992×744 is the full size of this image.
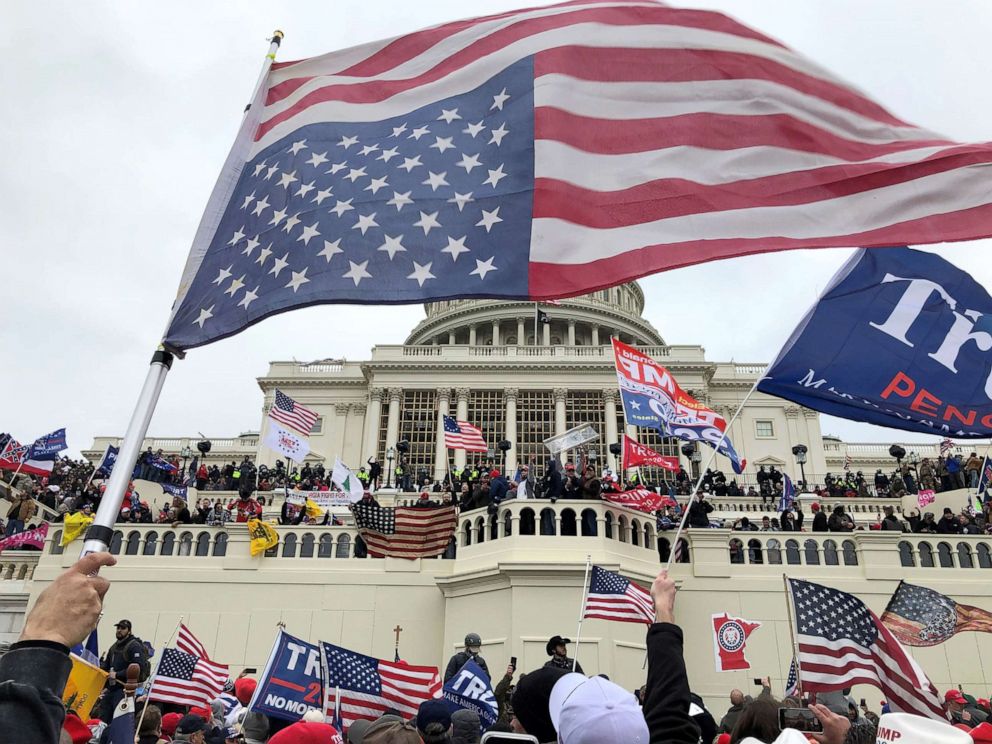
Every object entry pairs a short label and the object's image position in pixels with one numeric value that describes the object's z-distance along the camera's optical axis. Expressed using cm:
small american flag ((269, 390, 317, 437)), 2873
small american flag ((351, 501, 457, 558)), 1727
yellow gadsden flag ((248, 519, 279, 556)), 1914
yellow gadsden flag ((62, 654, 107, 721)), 405
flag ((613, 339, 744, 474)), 1878
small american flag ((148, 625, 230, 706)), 945
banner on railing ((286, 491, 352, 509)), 2740
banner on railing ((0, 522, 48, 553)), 2066
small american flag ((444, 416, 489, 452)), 2741
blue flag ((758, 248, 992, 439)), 796
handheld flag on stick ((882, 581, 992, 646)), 983
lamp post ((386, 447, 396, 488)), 5050
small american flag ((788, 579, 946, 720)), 729
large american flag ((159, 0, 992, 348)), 624
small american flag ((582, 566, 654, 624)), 1311
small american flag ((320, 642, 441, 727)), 745
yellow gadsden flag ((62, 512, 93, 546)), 1953
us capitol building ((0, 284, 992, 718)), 1681
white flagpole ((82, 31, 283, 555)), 415
